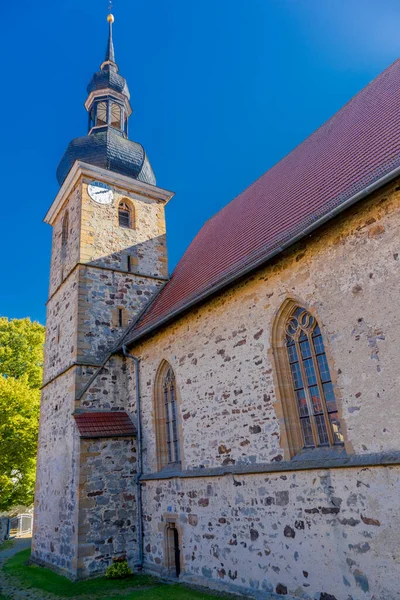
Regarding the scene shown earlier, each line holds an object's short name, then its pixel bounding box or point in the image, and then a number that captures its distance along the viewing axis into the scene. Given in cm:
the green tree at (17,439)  1639
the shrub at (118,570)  901
